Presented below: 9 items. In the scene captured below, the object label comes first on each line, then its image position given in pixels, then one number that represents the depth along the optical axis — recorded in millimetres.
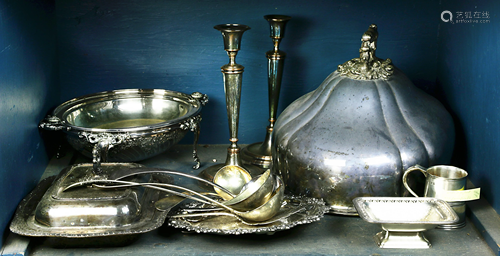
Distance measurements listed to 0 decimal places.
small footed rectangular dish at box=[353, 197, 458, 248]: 1009
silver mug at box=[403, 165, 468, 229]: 1110
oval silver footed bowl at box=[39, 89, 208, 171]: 1274
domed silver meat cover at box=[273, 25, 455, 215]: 1148
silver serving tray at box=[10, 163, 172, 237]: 1025
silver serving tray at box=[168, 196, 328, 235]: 1035
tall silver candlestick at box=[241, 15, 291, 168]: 1466
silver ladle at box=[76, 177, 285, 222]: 1055
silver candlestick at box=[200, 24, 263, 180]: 1292
